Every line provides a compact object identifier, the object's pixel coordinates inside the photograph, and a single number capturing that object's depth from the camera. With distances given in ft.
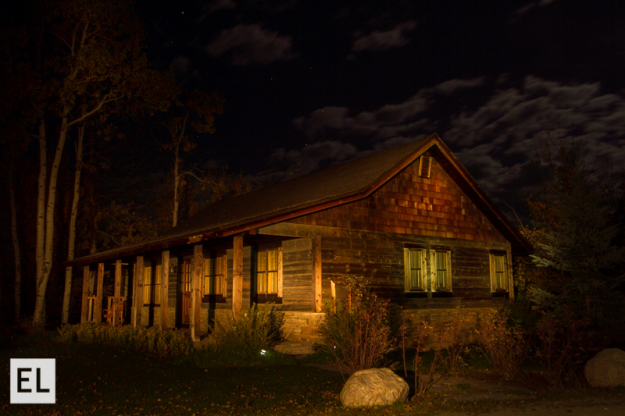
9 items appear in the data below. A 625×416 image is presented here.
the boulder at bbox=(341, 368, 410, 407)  27.25
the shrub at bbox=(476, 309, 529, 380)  35.94
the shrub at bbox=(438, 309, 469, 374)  35.67
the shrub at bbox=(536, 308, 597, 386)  33.71
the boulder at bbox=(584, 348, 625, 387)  33.09
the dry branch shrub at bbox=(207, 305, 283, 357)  43.70
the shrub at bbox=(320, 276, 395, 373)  33.78
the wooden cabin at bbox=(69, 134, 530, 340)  52.16
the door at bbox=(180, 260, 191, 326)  74.13
